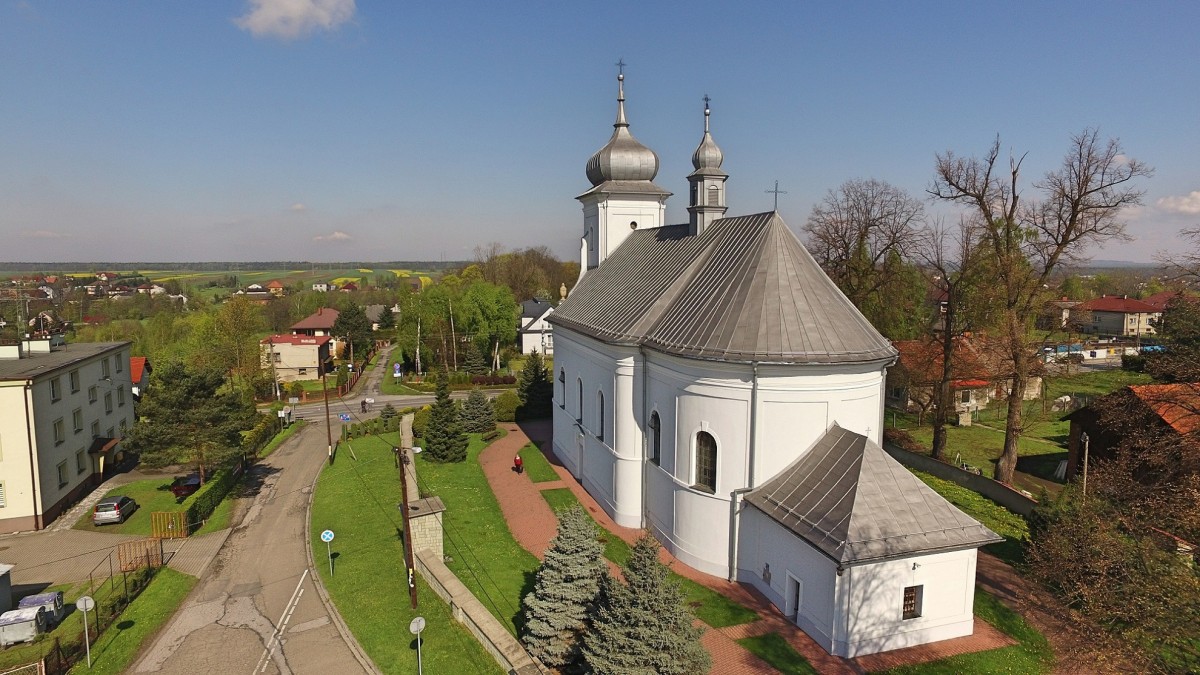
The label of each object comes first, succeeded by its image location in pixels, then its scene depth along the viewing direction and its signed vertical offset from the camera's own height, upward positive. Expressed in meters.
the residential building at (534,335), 72.06 -7.40
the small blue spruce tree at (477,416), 37.66 -8.41
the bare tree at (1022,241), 24.16 +1.01
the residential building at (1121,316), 83.75 -6.27
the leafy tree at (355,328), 74.38 -7.07
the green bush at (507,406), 40.94 -8.55
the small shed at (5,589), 18.47 -8.94
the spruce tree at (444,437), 31.86 -8.09
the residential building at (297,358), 61.41 -8.47
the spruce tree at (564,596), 14.74 -7.30
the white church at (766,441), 15.42 -5.02
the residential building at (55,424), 25.20 -6.73
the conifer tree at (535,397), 41.44 -8.06
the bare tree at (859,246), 35.84 +1.13
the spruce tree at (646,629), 12.47 -6.83
